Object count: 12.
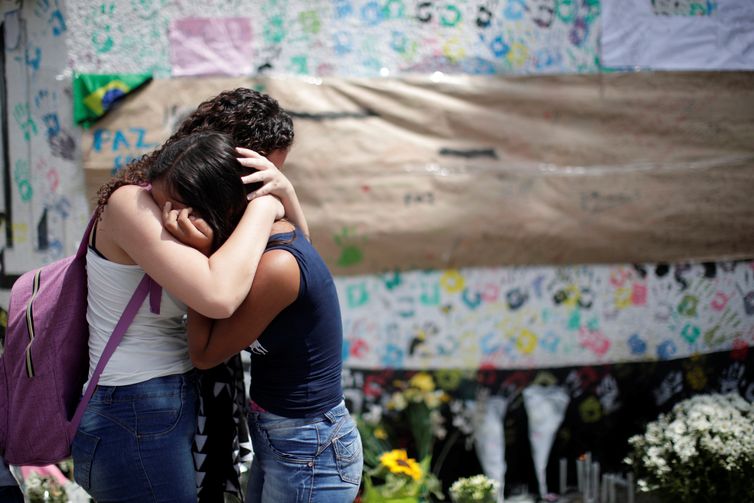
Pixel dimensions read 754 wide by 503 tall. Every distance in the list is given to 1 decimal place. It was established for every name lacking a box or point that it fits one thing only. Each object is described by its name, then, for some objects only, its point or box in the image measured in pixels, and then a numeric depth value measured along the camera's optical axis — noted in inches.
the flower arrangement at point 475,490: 135.2
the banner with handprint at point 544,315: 153.9
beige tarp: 149.3
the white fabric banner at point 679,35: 154.5
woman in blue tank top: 67.7
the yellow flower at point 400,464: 130.7
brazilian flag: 146.1
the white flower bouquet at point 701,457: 131.5
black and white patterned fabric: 75.5
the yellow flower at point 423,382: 152.8
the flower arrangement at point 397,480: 129.7
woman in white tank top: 65.1
